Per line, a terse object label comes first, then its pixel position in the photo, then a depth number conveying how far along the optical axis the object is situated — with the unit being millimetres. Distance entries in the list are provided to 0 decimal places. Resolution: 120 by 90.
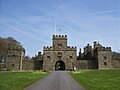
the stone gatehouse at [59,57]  30500
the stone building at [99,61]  30250
